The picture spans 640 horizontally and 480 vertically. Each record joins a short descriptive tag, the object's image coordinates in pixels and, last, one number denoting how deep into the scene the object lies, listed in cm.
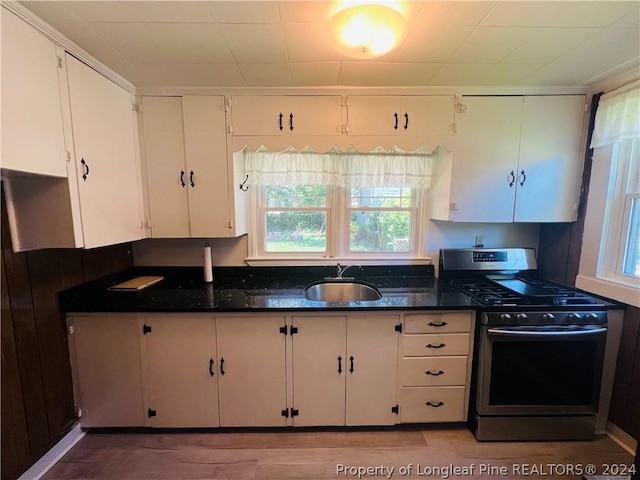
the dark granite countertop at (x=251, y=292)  175
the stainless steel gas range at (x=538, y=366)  172
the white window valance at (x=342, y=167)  232
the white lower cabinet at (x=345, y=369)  180
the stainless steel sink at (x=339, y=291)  231
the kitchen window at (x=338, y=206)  236
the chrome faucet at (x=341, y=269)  239
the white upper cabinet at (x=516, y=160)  204
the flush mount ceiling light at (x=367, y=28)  113
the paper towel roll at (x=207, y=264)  227
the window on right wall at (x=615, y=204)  175
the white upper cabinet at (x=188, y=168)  202
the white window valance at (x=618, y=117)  168
